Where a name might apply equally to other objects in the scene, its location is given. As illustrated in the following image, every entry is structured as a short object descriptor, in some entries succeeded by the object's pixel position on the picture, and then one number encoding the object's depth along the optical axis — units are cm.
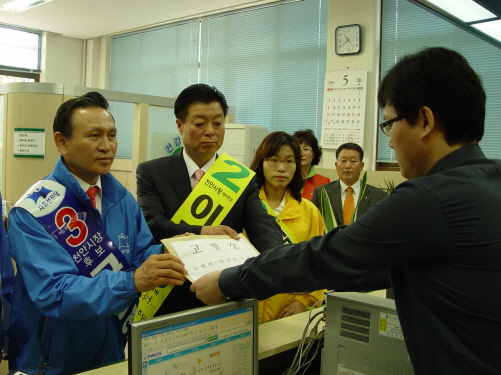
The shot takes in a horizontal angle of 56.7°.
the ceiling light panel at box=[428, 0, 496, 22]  283
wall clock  446
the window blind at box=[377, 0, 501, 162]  427
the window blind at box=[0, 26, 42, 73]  689
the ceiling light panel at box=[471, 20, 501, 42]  323
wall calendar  450
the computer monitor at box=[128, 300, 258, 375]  102
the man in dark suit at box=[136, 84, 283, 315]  183
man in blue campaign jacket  128
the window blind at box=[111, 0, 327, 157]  512
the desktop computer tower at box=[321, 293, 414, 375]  127
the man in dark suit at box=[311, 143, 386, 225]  335
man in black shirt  92
